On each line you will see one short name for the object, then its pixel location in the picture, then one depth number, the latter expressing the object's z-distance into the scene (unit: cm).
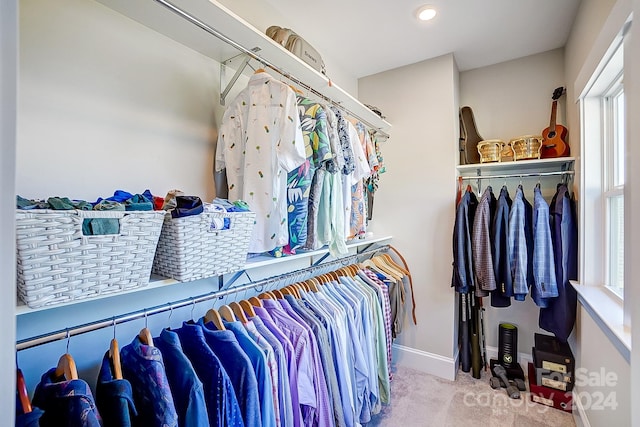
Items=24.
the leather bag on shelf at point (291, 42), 148
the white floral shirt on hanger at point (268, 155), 128
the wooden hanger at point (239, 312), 118
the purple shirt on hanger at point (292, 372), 111
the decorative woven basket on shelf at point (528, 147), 217
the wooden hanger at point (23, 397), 64
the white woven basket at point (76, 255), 65
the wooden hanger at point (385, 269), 223
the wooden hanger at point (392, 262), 240
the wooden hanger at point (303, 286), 156
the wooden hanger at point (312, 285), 160
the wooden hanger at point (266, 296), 140
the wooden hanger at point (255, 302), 133
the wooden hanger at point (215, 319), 109
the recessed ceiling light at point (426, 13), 180
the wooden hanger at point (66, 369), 75
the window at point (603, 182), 163
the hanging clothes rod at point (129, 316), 78
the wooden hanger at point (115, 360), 81
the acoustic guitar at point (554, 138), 209
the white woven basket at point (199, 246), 93
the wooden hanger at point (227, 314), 115
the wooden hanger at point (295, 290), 150
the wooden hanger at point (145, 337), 92
